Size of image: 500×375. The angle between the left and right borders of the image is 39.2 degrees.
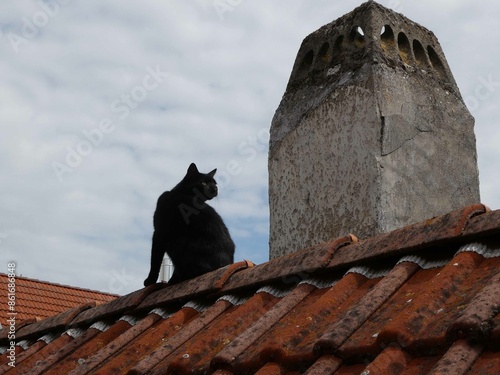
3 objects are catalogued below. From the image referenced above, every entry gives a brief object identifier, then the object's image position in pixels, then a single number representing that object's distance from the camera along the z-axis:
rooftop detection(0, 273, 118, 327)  12.84
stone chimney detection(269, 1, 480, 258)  3.38
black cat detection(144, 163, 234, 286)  4.07
